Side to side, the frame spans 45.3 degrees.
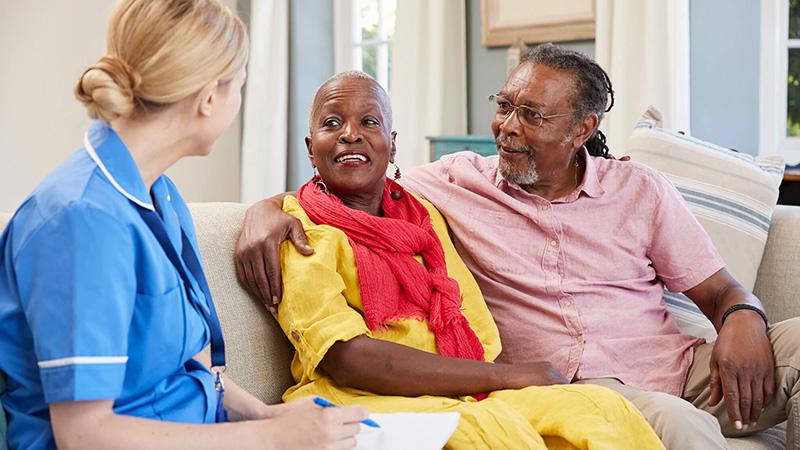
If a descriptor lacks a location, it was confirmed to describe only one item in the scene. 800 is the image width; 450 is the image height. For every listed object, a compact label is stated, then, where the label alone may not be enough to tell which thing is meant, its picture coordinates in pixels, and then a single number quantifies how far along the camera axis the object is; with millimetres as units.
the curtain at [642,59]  3561
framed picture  3988
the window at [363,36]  5266
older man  2084
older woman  1628
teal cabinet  3900
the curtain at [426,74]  4359
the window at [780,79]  3521
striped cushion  2357
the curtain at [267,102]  5082
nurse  1108
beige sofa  1836
